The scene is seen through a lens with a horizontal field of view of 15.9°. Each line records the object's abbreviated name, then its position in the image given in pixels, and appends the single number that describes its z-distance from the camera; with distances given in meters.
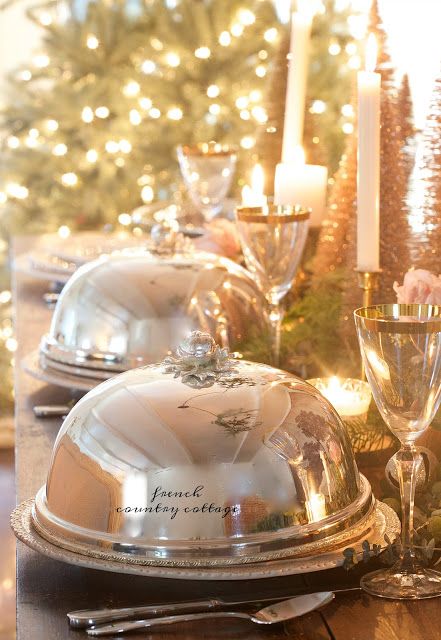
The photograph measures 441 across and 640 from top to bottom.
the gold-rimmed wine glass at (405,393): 1.08
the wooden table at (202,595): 1.07
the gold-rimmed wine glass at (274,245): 1.52
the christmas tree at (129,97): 5.22
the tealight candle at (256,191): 1.80
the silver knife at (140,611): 1.07
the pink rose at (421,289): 1.34
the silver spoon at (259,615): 1.06
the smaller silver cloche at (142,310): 1.57
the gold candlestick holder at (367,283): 1.48
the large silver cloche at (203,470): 1.10
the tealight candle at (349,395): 1.40
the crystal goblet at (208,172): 2.27
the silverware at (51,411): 1.57
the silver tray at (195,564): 1.08
